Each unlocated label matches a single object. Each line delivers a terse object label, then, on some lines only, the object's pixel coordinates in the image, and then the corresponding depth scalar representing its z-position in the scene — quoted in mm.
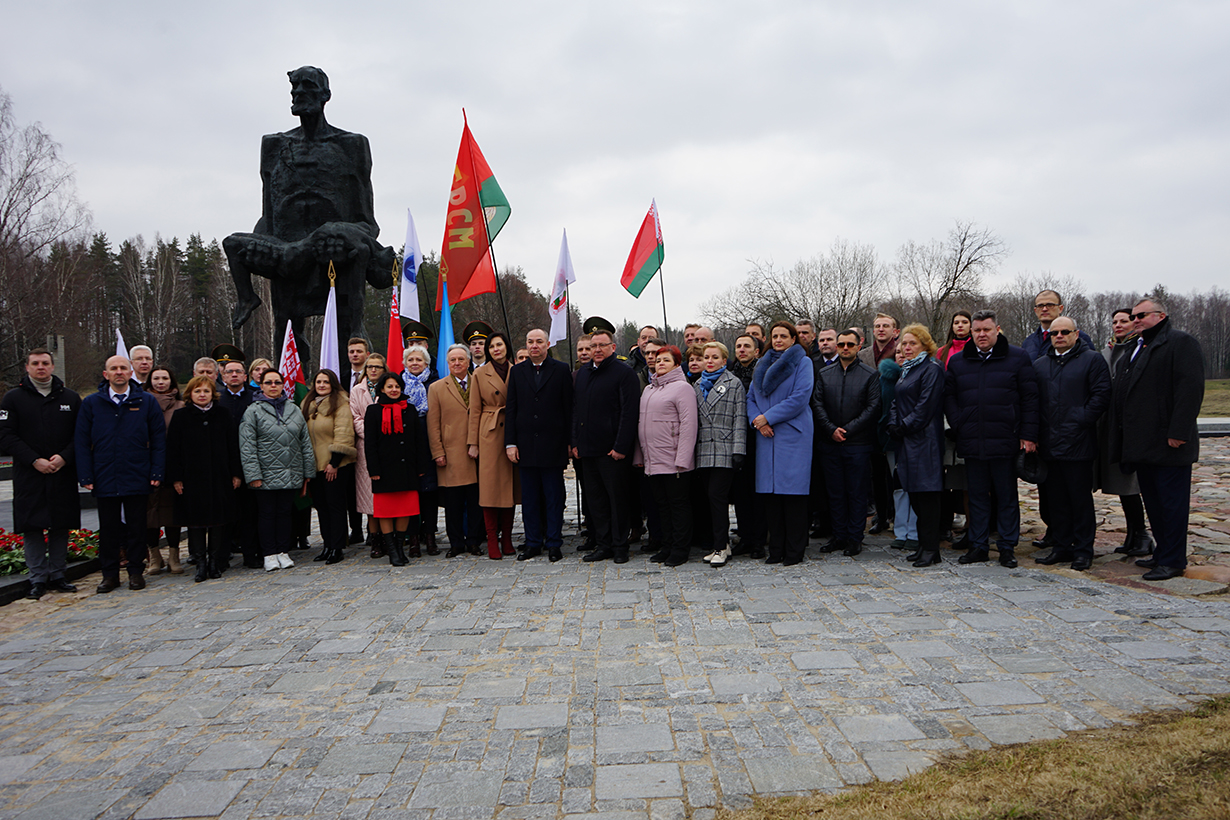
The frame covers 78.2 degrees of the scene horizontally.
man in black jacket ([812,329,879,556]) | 6824
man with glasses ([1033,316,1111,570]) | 6039
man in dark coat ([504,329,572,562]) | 7184
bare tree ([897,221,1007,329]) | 42469
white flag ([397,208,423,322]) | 10422
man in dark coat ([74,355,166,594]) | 6496
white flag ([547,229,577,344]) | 10234
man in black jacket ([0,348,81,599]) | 6309
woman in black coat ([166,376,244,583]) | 6855
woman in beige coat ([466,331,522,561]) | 7316
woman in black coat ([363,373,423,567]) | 7273
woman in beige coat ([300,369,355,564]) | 7461
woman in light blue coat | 6660
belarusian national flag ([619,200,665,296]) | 9625
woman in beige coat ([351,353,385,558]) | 7602
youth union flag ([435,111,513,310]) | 8391
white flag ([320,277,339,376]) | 9125
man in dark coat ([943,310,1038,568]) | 6246
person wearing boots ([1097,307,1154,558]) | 6191
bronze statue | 9000
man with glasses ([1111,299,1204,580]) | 5504
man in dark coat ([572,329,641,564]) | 6969
